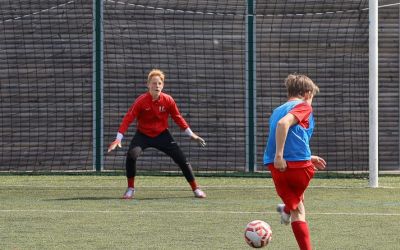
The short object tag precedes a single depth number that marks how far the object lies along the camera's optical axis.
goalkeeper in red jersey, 25.02
